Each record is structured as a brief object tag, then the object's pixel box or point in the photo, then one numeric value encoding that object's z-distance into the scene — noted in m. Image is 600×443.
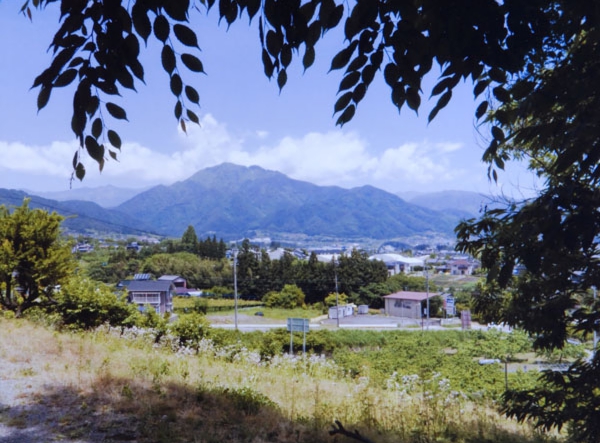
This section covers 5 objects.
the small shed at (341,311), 42.89
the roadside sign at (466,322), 32.43
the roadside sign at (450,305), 42.28
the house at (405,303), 45.97
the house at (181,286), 56.78
